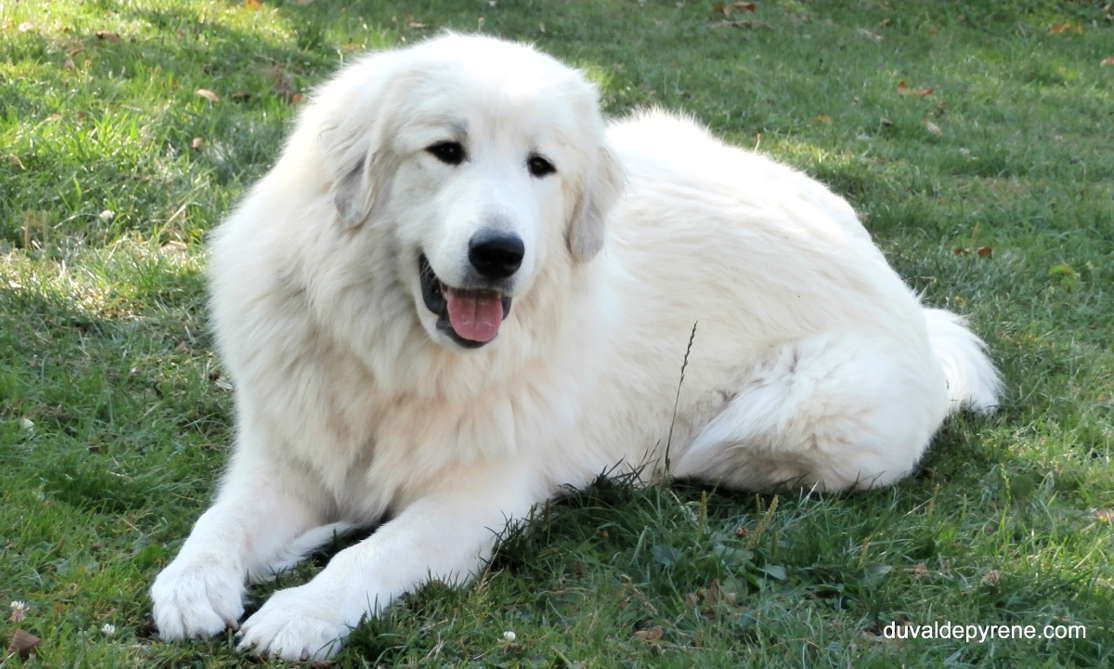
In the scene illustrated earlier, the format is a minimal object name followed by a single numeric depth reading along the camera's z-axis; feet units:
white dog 9.95
